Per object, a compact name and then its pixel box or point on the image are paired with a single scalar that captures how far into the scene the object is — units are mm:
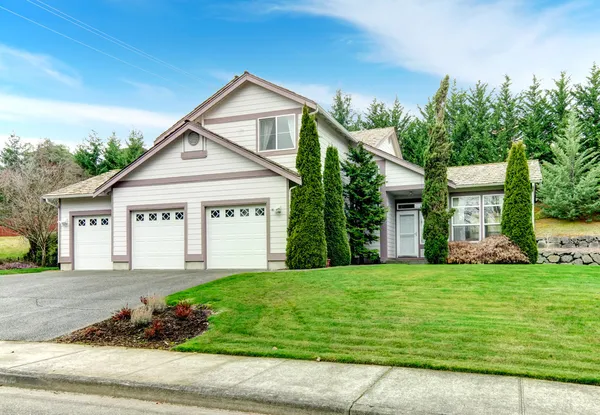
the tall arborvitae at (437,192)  16828
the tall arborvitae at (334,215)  16047
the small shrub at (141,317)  8477
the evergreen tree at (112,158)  34531
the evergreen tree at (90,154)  35500
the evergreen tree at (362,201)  18266
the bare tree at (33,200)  23984
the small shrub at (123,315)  8898
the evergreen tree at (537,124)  29328
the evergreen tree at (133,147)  34500
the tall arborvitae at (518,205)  16391
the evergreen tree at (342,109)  44056
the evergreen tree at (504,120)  31047
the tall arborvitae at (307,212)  14594
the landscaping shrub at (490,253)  16078
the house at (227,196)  15742
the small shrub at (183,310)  8562
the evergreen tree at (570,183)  23250
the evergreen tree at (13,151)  47438
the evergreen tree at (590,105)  28123
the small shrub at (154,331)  7879
